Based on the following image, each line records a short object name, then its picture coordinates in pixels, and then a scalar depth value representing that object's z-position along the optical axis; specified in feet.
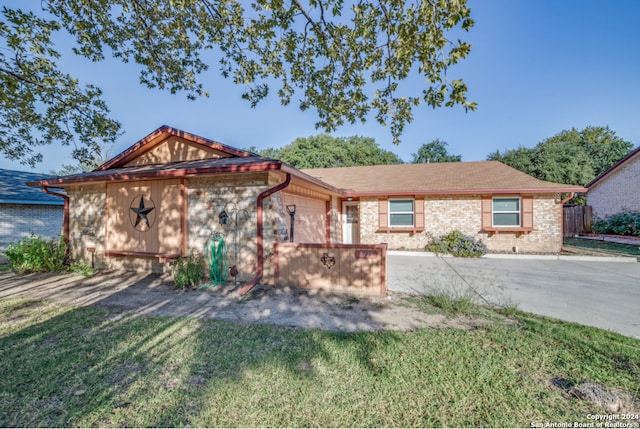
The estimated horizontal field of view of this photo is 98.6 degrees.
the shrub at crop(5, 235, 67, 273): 23.87
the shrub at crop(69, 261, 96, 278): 22.75
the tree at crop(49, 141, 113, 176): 29.23
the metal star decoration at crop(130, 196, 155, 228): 22.21
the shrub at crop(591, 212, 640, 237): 45.85
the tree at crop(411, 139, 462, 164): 107.89
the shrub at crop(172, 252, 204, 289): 19.39
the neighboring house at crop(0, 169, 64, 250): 34.83
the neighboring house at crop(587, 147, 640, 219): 49.67
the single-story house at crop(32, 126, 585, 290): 20.22
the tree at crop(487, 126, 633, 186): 73.82
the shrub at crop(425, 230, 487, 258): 33.81
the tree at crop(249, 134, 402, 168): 96.94
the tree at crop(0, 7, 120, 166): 18.76
